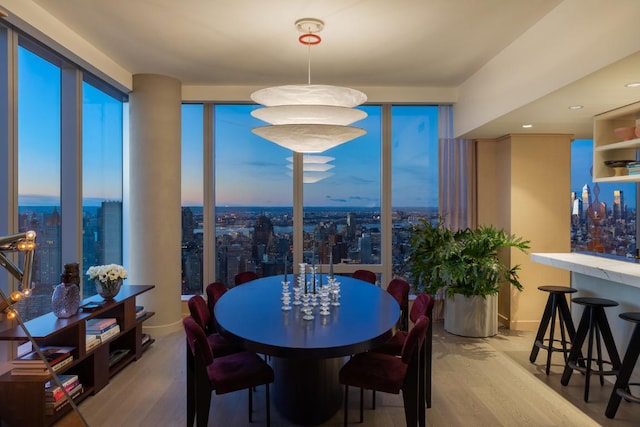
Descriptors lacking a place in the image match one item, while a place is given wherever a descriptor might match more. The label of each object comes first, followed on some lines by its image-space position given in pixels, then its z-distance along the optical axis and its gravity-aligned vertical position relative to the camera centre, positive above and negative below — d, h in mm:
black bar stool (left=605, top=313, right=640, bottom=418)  2955 -1181
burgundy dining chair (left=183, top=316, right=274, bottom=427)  2479 -1021
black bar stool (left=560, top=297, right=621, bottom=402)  3367 -1068
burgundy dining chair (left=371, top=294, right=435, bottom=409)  3049 -1009
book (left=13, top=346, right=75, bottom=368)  2646 -1046
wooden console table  2971 -1071
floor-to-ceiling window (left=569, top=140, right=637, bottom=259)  5531 -25
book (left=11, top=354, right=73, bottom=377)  1651 -980
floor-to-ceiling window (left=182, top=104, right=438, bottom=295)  5609 +179
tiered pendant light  2947 +712
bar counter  3219 -653
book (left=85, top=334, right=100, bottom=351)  3347 -1070
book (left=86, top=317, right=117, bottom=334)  3551 -998
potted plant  4777 -713
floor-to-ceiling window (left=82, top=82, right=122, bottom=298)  4266 +346
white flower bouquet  3693 -558
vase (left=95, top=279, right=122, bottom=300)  3701 -693
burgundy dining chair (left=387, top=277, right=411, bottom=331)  3756 -772
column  4863 +258
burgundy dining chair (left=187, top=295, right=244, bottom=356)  3123 -886
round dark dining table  2291 -731
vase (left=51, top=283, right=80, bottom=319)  3223 -701
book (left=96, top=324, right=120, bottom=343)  3530 -1076
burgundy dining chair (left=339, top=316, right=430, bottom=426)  2482 -1029
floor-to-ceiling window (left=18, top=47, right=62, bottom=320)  3338 +362
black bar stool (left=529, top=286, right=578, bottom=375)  3912 -1009
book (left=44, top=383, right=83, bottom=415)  2721 -1335
